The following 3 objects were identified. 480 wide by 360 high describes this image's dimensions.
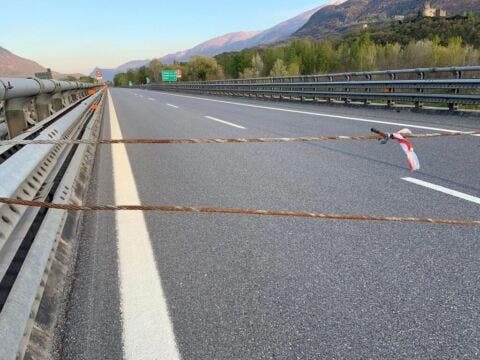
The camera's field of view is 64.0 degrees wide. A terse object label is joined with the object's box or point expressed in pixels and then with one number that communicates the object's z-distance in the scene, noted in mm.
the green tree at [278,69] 90781
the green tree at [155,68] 171875
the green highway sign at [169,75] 77375
